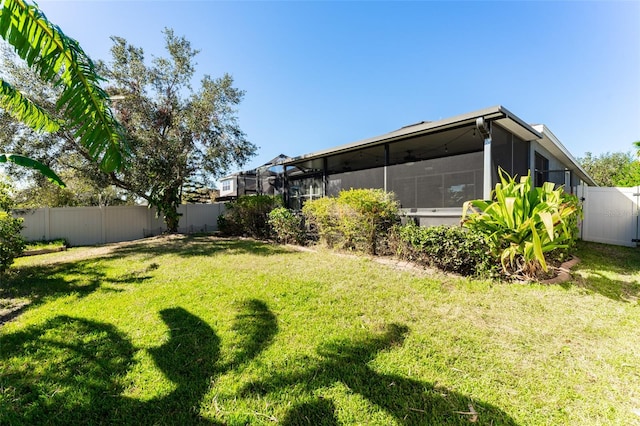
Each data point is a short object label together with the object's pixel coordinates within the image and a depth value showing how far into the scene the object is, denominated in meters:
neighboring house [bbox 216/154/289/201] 13.19
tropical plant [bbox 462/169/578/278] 4.25
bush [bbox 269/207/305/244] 9.23
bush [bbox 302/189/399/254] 6.71
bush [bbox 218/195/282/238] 10.98
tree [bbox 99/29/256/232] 10.02
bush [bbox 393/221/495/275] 4.71
